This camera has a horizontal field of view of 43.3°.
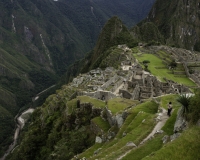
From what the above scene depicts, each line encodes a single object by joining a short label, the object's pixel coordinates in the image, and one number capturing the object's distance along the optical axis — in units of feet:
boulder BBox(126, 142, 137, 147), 71.25
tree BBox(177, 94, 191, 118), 73.58
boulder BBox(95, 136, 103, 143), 97.71
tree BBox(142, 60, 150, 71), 316.09
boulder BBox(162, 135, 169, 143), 68.19
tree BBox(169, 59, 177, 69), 323.06
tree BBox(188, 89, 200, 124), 64.30
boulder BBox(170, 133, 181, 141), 64.77
